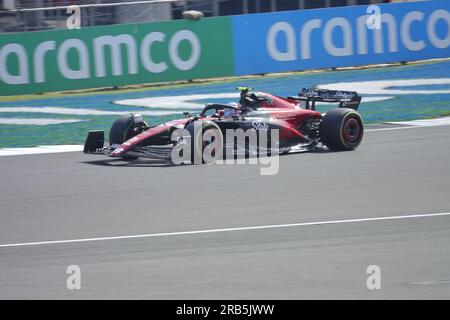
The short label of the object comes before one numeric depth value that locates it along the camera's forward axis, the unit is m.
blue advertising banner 20.39
